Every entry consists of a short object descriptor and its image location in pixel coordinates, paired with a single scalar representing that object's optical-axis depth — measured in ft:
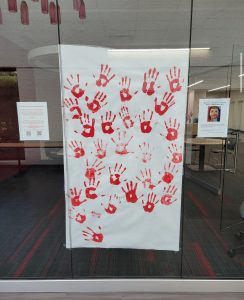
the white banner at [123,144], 5.14
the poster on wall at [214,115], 5.66
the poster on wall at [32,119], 5.58
